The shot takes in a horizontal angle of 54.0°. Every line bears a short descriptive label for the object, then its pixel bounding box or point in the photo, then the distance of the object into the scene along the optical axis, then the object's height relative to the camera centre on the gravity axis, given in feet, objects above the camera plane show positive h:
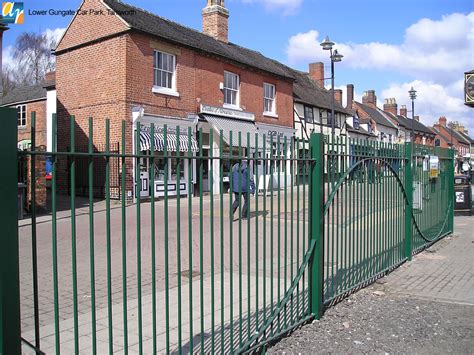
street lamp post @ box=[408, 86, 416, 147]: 107.93 +16.34
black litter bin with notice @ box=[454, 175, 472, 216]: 49.24 -3.20
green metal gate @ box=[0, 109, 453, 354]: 8.41 -2.68
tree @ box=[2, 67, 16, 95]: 134.82 +25.39
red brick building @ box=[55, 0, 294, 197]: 56.85 +12.12
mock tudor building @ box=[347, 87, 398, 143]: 149.38 +15.97
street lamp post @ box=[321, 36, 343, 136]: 68.49 +17.22
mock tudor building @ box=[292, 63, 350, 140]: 96.43 +13.46
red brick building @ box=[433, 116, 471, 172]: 251.54 +15.68
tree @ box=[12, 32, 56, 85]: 142.51 +33.27
